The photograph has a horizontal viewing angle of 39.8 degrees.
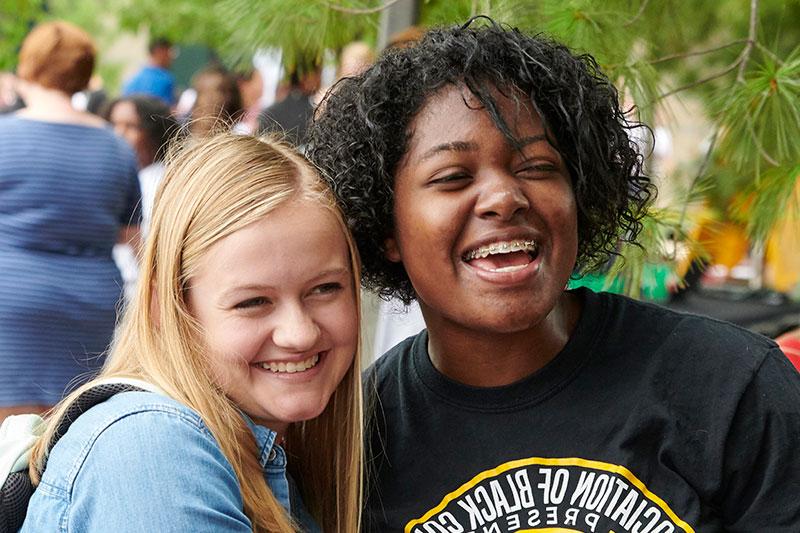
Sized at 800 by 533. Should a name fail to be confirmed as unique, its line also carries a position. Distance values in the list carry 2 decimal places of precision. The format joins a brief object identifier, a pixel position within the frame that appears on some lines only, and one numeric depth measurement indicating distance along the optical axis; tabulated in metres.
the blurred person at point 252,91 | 7.38
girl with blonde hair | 1.58
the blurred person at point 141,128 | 5.58
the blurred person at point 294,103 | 5.33
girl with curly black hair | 1.77
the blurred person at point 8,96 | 7.29
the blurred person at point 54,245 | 3.81
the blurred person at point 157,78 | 7.76
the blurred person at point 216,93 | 5.51
